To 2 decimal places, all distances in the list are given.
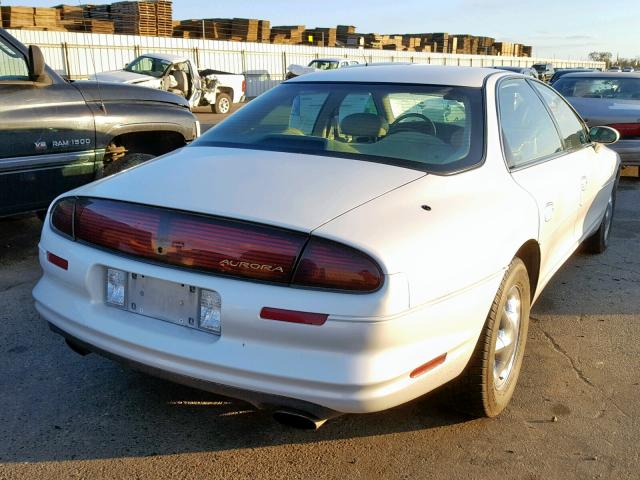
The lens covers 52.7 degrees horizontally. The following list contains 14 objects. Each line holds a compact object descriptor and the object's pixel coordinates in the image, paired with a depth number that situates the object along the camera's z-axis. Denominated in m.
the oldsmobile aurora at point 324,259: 2.19
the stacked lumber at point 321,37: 37.01
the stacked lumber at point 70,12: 26.78
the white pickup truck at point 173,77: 16.88
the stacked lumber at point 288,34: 33.81
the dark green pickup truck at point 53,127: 4.80
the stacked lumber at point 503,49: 55.53
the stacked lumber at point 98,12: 28.43
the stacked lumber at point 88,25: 25.75
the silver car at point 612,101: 8.36
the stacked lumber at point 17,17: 22.36
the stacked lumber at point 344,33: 41.42
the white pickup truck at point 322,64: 24.08
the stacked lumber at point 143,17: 27.42
